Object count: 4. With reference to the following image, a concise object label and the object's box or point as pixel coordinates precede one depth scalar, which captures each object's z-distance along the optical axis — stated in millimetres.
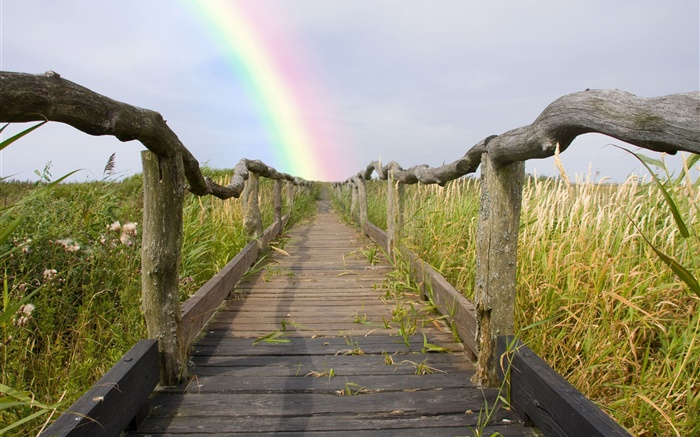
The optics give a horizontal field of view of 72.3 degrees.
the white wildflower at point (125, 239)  3180
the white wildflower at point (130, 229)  3195
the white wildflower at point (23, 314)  2500
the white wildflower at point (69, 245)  3238
